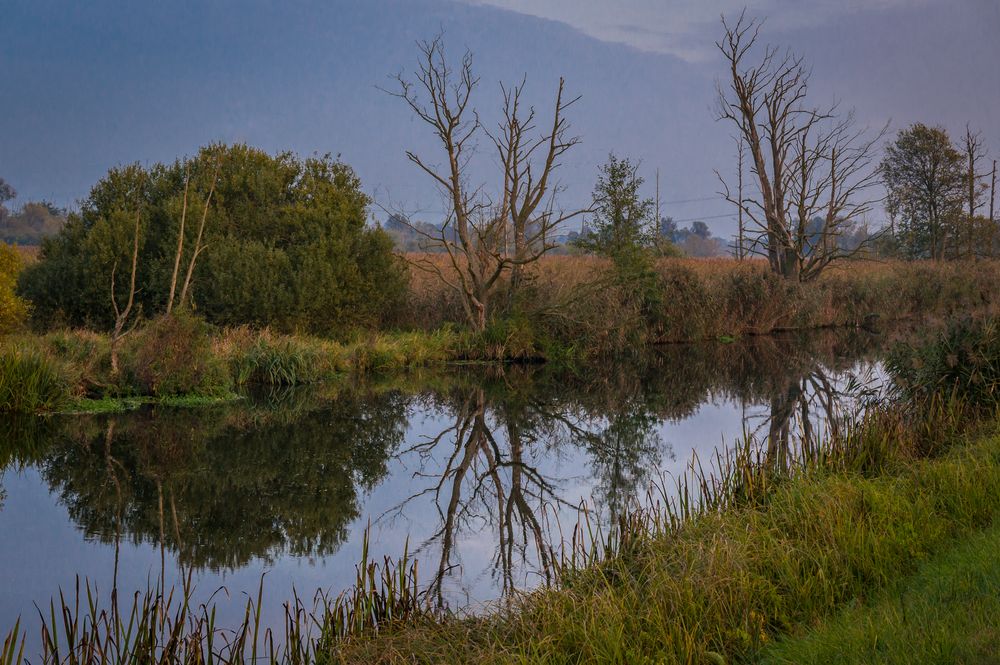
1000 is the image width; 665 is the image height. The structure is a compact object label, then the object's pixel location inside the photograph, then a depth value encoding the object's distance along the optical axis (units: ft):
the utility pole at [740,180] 170.32
